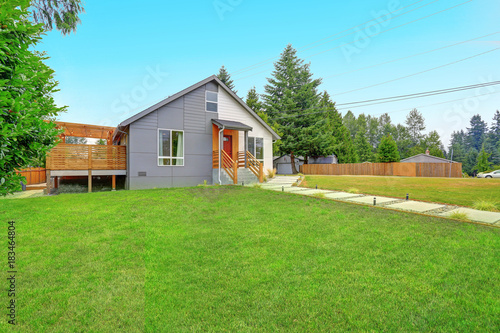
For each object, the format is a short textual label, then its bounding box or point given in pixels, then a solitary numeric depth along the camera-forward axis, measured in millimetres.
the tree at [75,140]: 57056
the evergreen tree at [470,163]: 56000
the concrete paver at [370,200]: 7522
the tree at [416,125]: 60406
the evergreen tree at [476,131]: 74500
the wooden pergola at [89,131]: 14370
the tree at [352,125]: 61094
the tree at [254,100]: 31781
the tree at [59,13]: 8250
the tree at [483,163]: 42344
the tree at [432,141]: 53716
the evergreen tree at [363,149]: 44969
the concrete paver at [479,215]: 5367
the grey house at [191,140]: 11680
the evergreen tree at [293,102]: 28953
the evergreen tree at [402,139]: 56312
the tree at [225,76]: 31344
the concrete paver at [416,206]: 6480
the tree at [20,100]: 1965
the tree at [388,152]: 28278
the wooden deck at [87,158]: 10781
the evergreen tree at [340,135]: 34125
